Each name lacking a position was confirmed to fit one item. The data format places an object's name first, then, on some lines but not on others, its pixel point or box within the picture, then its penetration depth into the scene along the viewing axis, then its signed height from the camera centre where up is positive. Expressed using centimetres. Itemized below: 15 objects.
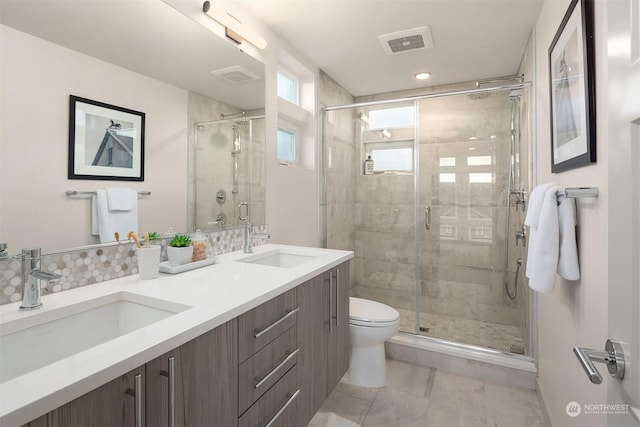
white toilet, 202 -82
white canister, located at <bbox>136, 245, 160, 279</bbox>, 125 -19
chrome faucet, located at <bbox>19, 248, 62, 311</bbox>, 91 -19
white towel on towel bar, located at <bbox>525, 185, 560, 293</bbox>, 123 -13
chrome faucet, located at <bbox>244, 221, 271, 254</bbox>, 189 -15
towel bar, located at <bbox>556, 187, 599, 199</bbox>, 103 +7
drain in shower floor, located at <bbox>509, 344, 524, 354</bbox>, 231 -100
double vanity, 61 -35
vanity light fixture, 162 +102
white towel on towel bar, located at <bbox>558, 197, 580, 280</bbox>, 119 -10
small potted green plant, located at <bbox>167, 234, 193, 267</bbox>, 141 -17
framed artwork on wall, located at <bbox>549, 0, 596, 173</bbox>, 109 +49
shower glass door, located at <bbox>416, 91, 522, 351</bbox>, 278 -3
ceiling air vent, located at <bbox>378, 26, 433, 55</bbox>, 216 +122
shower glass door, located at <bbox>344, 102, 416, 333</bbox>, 304 +5
